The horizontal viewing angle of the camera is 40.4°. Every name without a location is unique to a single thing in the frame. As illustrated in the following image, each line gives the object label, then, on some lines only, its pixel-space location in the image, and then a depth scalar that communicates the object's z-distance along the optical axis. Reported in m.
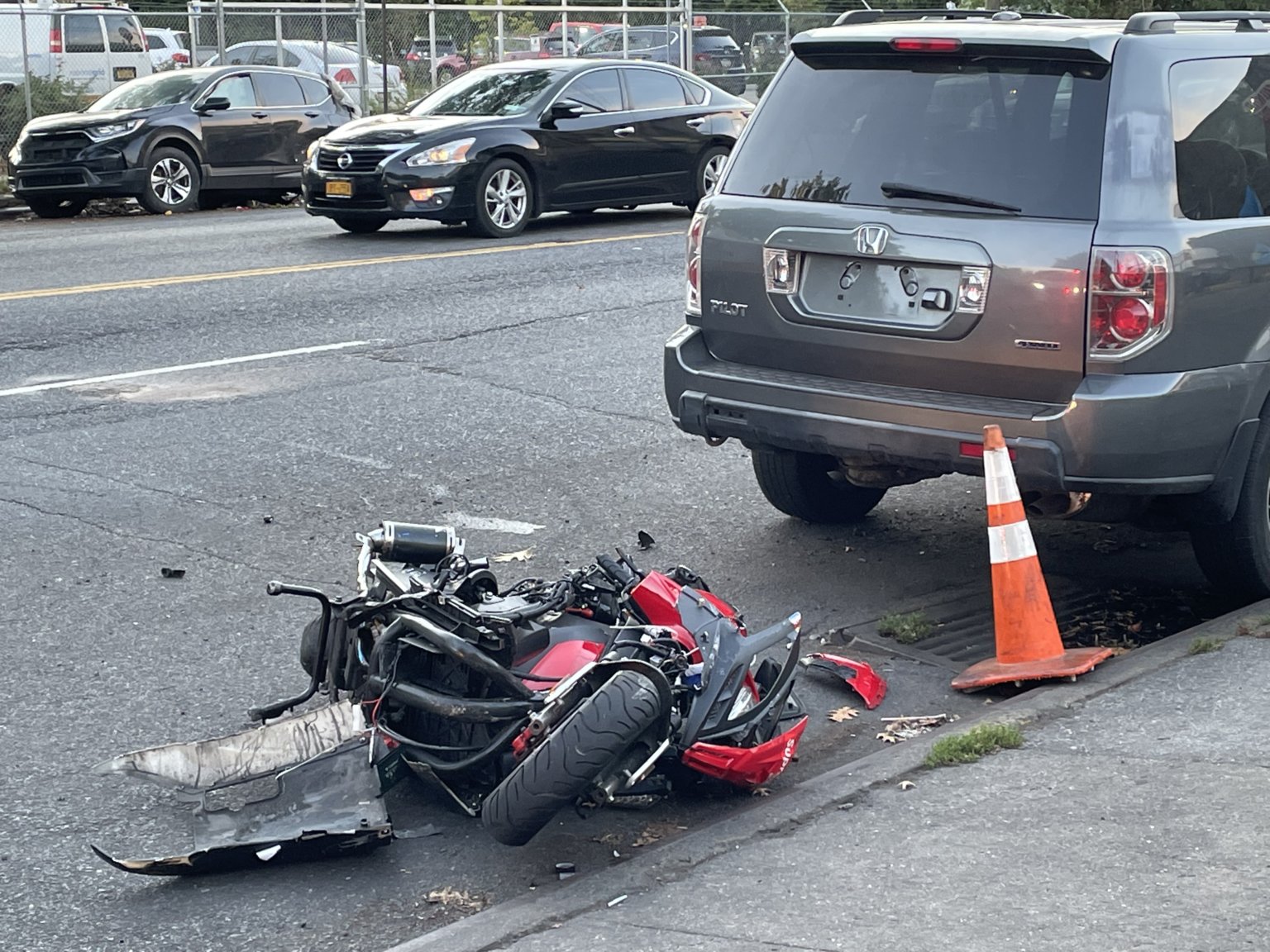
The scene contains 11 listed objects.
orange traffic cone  5.24
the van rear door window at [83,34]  25.78
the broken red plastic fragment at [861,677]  5.21
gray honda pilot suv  5.27
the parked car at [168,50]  29.31
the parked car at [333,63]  26.31
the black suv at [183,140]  18.77
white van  23.41
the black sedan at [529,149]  15.80
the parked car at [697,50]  30.08
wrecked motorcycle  4.02
